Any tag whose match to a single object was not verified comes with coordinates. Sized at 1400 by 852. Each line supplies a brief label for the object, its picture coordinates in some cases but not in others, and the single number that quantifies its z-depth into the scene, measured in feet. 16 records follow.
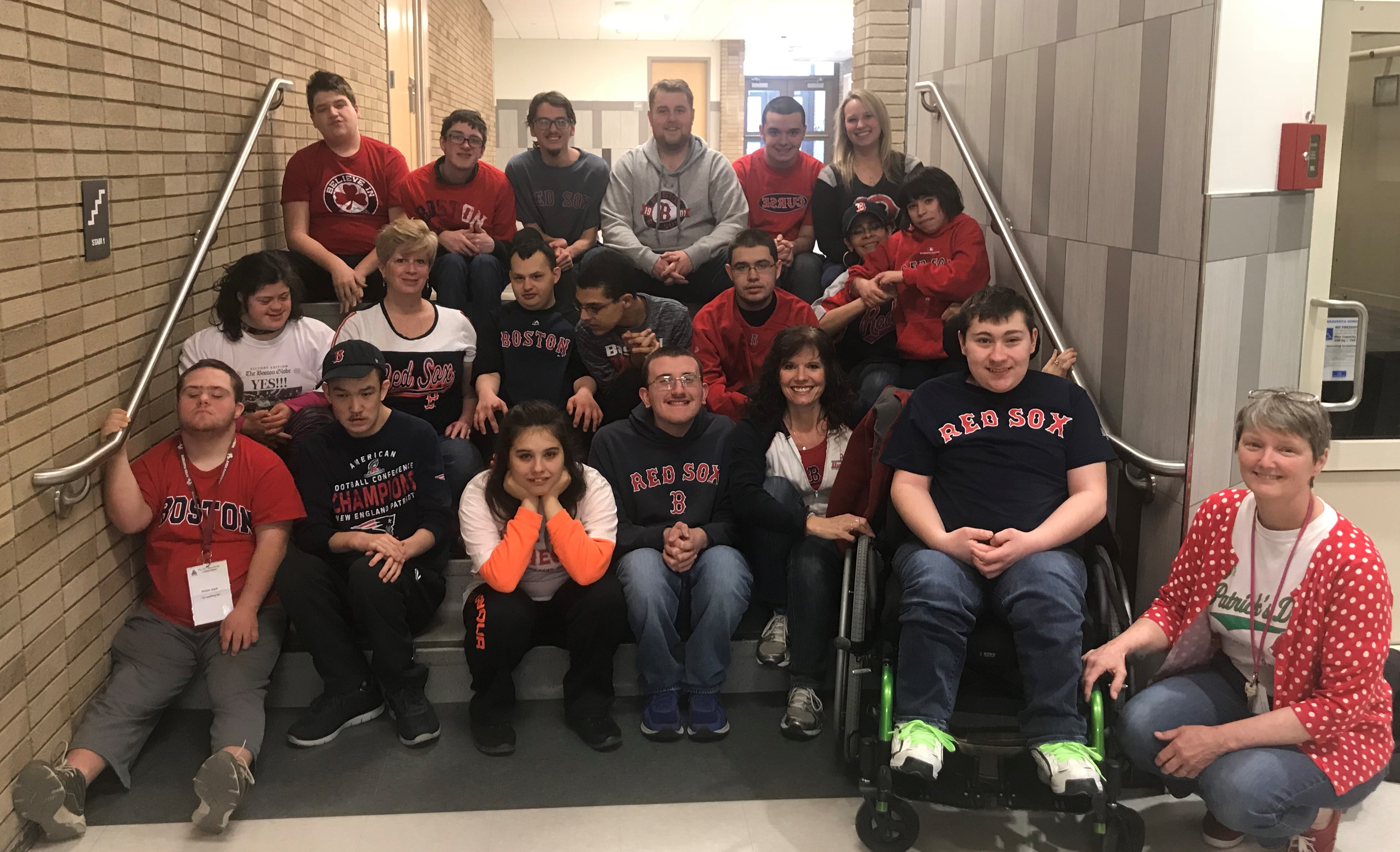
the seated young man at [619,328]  12.48
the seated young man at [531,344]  12.61
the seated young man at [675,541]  10.11
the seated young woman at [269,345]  11.36
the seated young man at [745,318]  12.80
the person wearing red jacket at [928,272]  12.82
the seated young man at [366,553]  9.92
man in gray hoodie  15.30
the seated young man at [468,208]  14.26
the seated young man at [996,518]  7.95
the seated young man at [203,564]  9.43
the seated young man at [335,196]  14.33
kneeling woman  7.34
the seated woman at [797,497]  9.98
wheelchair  7.96
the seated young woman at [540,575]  9.84
